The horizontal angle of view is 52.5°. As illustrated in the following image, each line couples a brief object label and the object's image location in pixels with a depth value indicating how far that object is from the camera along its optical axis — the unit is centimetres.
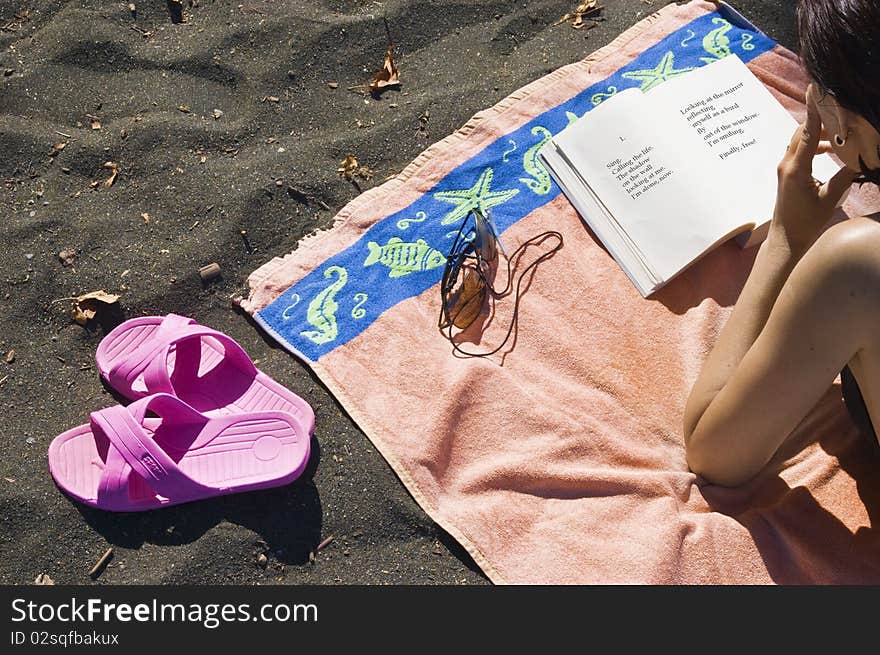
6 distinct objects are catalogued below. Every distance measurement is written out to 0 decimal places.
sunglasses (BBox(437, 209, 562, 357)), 216
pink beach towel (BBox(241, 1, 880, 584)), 174
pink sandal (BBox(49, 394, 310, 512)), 184
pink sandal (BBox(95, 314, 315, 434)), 200
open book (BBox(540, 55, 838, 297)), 215
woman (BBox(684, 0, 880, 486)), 130
